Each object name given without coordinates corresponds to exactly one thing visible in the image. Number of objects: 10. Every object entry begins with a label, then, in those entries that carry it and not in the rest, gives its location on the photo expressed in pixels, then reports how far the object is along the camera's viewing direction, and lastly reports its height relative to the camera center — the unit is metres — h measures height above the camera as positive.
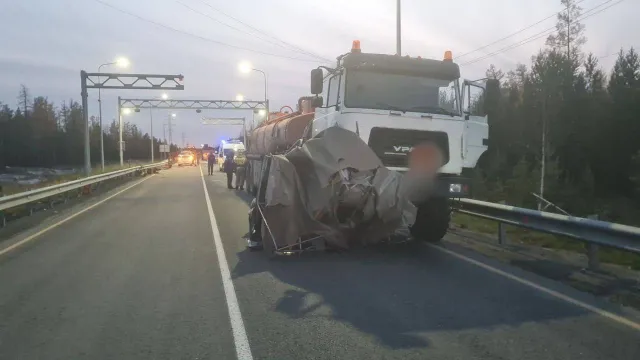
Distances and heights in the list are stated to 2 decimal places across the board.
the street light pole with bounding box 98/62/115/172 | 42.74 +3.05
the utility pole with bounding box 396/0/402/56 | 22.25 +4.55
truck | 10.06 +0.65
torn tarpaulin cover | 8.93 -0.67
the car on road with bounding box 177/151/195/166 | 70.94 -0.98
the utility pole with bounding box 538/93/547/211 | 27.54 +0.68
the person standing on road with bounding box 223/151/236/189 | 27.96 -0.88
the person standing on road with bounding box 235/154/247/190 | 23.66 -0.83
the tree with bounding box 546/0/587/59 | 37.56 +7.26
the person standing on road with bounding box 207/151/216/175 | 42.34 -0.74
